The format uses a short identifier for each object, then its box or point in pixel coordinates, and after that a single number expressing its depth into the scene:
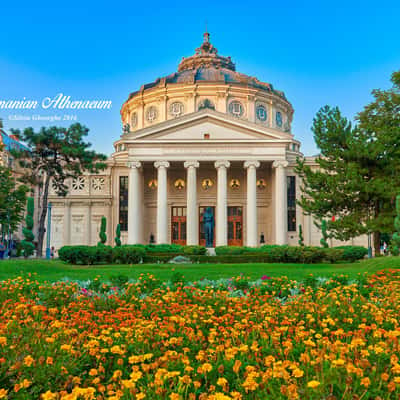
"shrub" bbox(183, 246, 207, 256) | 38.31
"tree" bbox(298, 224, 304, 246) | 49.19
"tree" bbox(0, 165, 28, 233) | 40.81
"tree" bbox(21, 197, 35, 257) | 31.12
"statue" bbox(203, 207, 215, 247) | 43.38
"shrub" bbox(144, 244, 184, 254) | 40.58
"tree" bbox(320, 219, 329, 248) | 39.12
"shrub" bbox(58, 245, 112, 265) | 32.59
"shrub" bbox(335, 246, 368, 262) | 36.34
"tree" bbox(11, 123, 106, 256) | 38.38
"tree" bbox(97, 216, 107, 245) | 44.87
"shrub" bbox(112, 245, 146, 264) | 33.72
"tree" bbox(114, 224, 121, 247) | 44.72
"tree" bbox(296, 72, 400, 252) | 29.50
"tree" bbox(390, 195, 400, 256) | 22.55
